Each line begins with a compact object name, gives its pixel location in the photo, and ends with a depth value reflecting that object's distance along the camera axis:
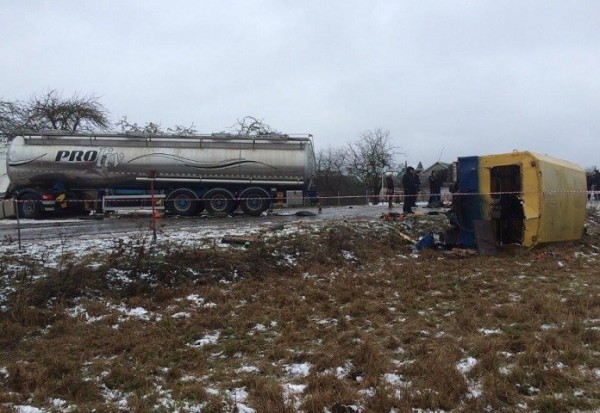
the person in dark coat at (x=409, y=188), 15.92
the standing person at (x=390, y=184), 20.69
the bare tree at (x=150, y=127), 34.12
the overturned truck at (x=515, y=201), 10.15
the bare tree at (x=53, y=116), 29.00
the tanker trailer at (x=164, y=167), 17.77
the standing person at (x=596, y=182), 26.98
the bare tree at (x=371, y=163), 47.91
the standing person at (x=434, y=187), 19.88
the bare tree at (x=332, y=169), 50.03
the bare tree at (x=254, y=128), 36.84
